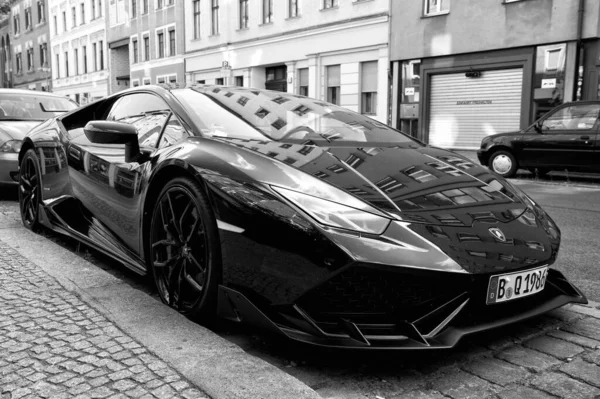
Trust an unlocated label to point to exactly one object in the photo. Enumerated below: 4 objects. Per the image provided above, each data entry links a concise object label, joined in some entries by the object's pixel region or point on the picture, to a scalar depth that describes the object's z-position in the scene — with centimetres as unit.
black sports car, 221
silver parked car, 695
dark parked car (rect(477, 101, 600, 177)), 1054
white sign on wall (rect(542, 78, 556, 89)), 1623
